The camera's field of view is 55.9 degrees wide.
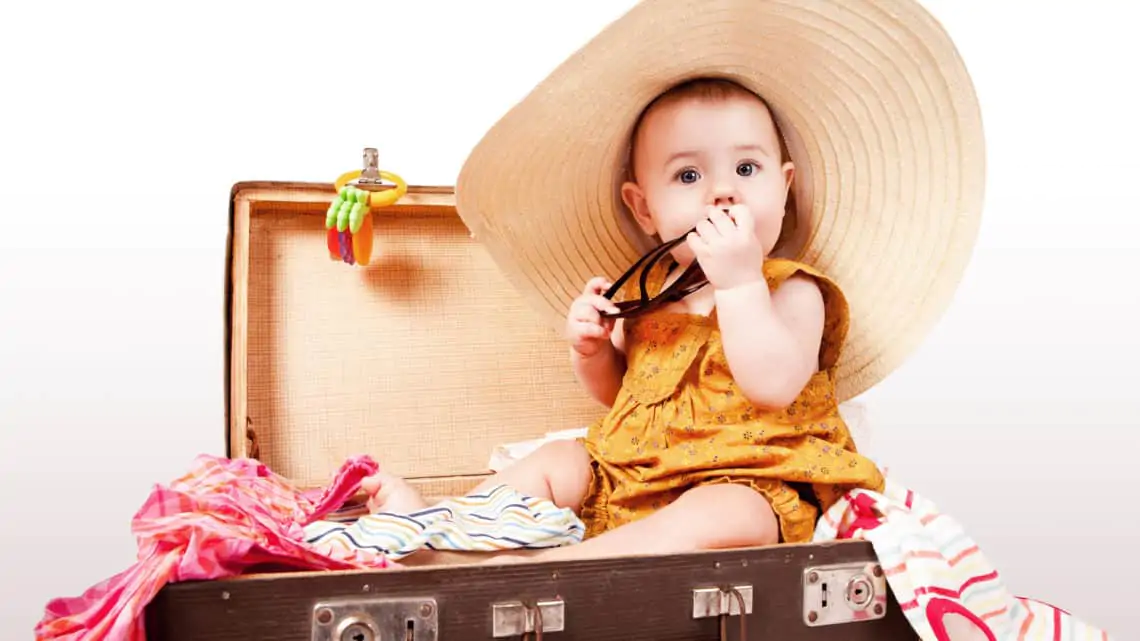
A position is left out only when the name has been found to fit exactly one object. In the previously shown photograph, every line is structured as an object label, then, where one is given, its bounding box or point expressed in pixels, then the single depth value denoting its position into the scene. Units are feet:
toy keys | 4.80
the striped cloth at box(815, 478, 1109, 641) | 3.12
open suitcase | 4.83
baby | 3.44
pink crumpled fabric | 2.63
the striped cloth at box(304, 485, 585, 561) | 3.30
